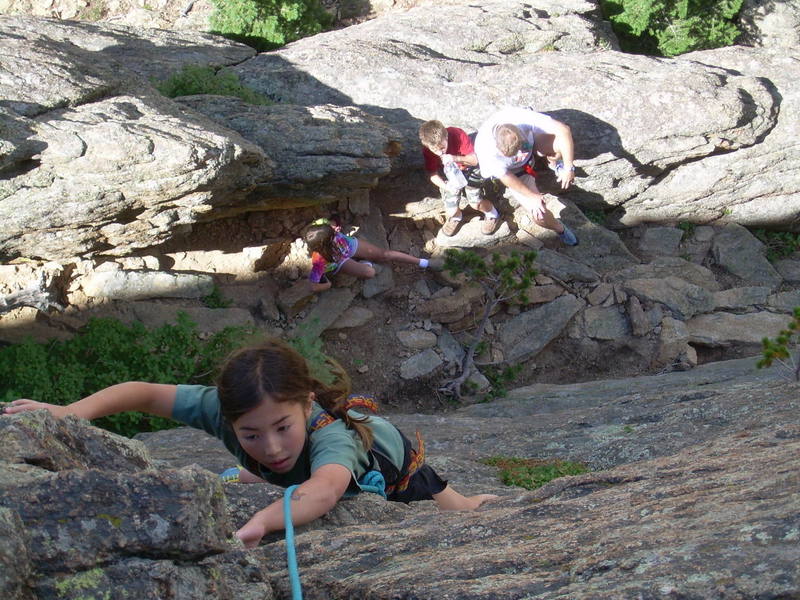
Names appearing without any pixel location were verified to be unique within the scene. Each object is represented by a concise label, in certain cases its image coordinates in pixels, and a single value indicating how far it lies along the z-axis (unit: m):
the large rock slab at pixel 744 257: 11.18
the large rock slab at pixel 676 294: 10.48
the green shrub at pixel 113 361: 7.66
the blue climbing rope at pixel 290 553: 2.37
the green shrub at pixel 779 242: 11.75
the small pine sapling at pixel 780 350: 5.78
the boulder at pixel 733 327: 10.24
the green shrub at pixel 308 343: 8.59
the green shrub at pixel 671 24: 13.45
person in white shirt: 9.41
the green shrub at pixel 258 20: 12.19
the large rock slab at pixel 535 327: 10.31
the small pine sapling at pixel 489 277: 9.28
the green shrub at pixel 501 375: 10.17
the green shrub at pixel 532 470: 5.30
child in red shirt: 9.59
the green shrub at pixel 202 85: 9.91
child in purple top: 9.60
